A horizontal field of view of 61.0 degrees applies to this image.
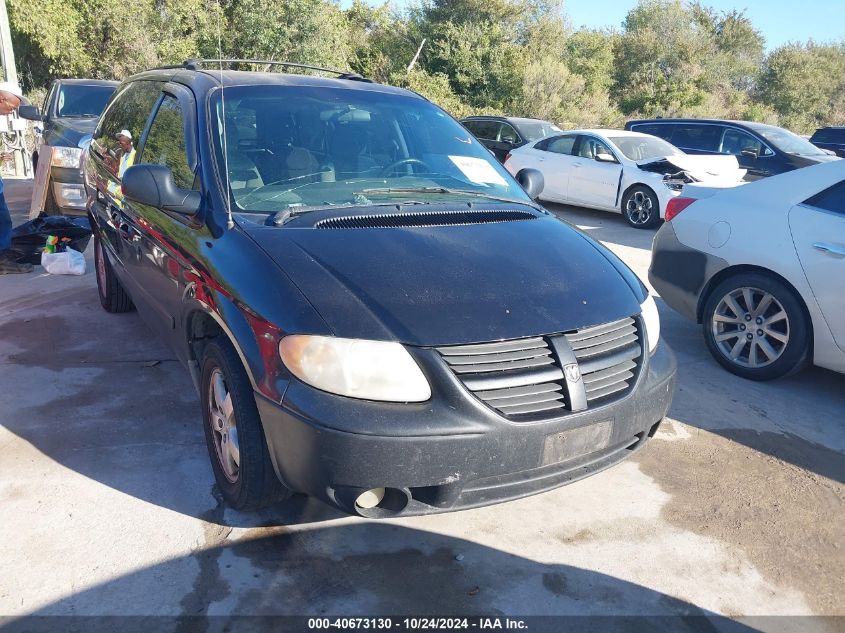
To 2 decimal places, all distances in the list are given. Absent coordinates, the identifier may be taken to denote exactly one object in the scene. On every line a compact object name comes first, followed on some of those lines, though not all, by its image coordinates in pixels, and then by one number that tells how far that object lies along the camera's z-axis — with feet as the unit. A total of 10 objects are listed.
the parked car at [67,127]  25.96
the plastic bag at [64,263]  21.80
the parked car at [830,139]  50.90
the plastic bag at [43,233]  23.24
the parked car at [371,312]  7.91
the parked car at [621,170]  33.63
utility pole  43.21
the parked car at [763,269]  14.07
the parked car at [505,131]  44.73
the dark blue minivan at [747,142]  38.55
